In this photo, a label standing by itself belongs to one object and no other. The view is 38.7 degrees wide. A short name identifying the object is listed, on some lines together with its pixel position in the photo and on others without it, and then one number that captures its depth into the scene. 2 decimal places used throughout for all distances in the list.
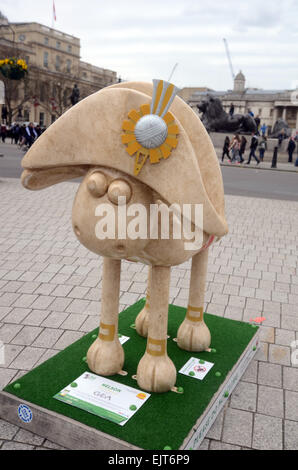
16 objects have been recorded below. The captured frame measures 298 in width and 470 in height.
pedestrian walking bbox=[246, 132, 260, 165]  21.41
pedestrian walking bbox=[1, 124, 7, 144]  28.33
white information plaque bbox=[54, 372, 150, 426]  2.73
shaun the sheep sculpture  2.33
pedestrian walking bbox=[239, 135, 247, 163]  21.70
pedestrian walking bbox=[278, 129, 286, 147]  27.09
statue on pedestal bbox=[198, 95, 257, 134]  26.33
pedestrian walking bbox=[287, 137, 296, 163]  23.64
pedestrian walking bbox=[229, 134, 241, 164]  21.40
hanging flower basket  13.73
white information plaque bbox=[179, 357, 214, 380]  3.21
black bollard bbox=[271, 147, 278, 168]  20.88
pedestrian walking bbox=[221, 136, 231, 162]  21.28
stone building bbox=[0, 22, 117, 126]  44.53
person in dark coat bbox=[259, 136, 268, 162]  23.16
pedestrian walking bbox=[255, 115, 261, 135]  26.85
